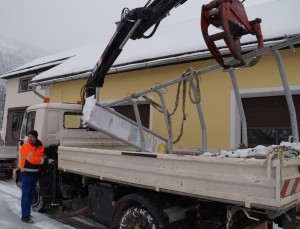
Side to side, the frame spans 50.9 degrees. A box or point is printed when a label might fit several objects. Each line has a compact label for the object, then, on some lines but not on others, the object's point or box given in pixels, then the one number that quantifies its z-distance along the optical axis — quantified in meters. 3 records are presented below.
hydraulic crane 3.17
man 5.36
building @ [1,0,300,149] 6.56
